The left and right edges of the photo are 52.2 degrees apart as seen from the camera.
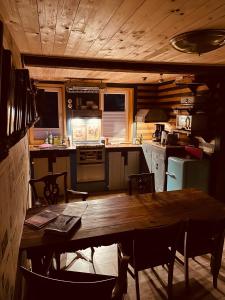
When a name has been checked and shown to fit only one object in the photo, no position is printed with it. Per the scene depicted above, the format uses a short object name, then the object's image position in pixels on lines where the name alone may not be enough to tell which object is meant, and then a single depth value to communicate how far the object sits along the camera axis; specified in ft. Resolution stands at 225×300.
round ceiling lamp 6.46
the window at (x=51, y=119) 17.95
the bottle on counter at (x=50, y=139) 17.72
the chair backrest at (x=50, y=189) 9.95
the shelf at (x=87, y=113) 17.26
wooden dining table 6.19
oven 16.43
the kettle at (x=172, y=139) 15.30
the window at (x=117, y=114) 19.13
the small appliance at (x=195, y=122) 13.34
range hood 17.03
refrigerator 13.14
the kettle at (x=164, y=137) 15.85
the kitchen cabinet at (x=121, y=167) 17.38
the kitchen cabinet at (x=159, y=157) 14.70
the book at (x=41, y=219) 6.88
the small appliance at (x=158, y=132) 17.57
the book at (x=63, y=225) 6.32
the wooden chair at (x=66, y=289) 3.97
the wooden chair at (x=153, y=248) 5.87
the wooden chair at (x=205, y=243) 6.55
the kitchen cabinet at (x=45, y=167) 15.62
